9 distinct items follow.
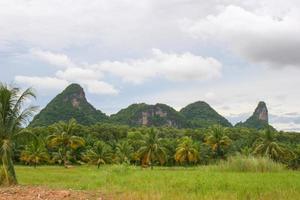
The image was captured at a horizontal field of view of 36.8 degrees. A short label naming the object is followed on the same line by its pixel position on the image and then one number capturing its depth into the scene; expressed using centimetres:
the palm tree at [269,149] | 6025
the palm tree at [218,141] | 7406
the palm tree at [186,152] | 7056
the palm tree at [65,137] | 6485
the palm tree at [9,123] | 2119
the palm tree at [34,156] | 6938
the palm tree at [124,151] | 7038
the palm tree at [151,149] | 6498
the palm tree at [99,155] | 6744
